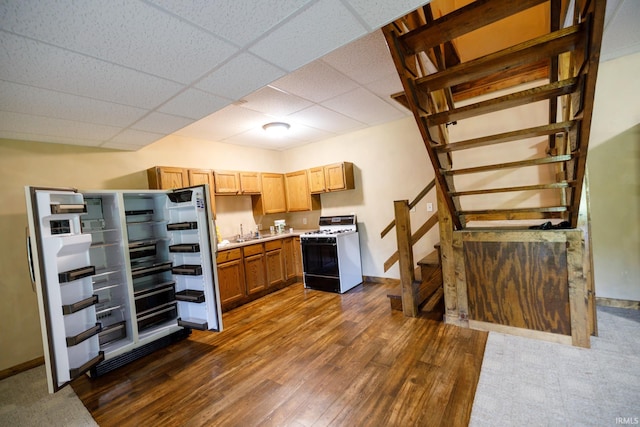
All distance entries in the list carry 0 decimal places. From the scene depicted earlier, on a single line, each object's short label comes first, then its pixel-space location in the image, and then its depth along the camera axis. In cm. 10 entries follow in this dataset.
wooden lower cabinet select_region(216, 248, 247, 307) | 379
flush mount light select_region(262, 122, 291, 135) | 388
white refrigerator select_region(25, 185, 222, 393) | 207
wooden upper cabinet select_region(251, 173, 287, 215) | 497
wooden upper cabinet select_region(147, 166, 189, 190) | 356
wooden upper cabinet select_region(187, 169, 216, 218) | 390
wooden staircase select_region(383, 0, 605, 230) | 150
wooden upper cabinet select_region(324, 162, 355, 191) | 463
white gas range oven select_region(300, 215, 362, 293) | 425
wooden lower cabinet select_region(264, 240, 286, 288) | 450
